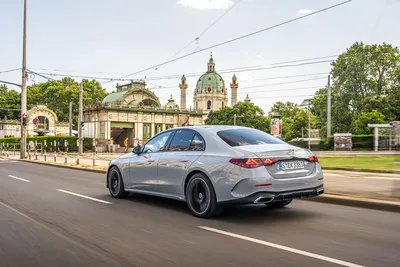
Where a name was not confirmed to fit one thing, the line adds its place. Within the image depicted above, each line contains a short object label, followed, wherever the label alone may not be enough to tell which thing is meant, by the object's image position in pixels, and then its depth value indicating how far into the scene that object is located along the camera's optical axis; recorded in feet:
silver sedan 20.66
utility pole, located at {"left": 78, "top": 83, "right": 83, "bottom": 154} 120.78
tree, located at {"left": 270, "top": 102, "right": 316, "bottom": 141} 306.96
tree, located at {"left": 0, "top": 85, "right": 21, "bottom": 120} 307.37
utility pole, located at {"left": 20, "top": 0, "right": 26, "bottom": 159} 104.23
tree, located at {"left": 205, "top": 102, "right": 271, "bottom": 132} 303.89
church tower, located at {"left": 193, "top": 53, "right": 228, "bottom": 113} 554.05
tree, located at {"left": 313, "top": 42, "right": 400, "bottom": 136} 196.34
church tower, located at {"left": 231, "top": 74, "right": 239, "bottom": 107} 570.58
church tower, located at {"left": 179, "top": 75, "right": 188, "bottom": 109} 581.49
